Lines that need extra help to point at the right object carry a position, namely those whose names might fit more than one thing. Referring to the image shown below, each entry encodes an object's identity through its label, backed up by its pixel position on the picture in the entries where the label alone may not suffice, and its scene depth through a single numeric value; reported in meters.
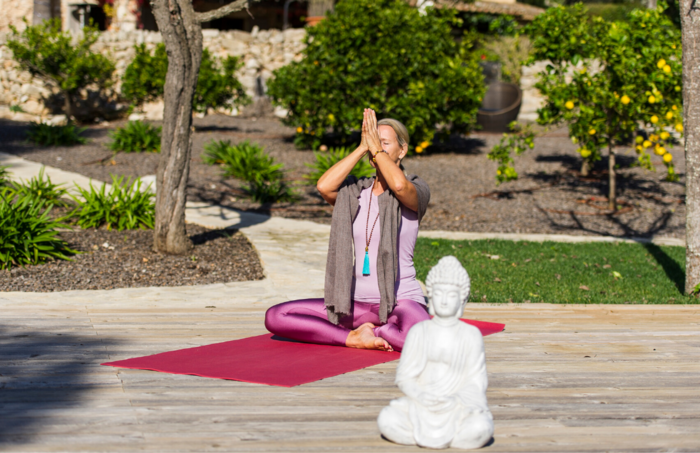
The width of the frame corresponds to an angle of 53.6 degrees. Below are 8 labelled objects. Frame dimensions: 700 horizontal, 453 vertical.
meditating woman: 3.89
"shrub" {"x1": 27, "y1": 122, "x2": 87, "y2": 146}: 13.95
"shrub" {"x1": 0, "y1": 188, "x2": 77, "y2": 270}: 6.01
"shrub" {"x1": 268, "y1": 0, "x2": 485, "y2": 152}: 12.77
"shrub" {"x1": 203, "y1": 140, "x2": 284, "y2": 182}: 11.09
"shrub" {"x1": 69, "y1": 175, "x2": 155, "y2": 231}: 7.68
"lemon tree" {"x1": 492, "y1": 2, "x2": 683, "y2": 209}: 8.95
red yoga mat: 3.38
